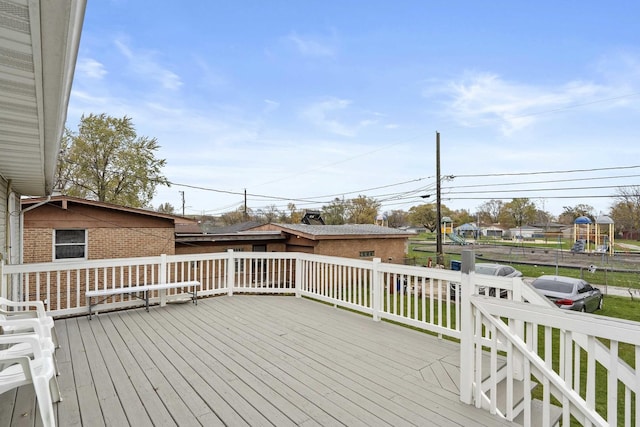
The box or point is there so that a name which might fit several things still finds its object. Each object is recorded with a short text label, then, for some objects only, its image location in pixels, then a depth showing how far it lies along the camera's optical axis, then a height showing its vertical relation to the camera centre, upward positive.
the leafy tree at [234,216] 41.98 -0.22
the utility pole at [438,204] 15.88 +0.55
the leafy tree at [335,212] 39.62 +0.32
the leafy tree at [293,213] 41.16 +0.20
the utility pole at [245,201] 30.31 +1.25
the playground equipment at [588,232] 23.70 -1.58
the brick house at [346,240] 14.07 -1.26
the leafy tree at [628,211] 37.06 +0.47
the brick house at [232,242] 13.27 -1.23
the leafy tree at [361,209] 39.94 +0.72
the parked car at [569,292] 8.14 -2.09
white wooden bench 4.48 -1.14
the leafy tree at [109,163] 19.27 +3.26
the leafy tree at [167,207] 39.90 +0.92
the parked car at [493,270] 10.23 -1.82
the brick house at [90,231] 9.98 -0.59
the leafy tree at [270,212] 41.43 +0.33
